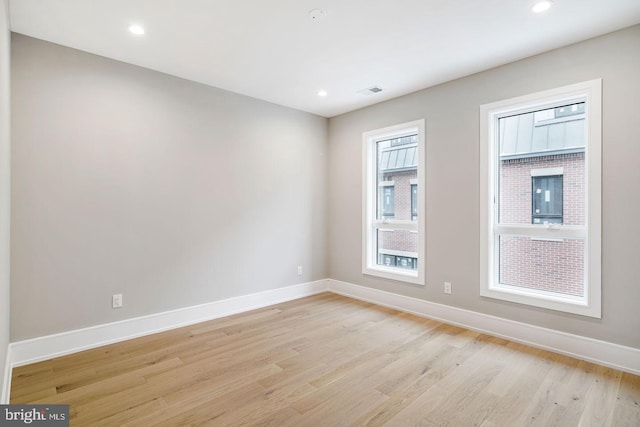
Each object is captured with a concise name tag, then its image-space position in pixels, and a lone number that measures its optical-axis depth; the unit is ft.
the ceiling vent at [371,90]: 12.47
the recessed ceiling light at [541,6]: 7.30
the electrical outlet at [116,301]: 10.02
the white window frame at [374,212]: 12.57
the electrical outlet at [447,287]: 11.75
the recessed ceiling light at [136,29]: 8.27
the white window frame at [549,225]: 8.66
